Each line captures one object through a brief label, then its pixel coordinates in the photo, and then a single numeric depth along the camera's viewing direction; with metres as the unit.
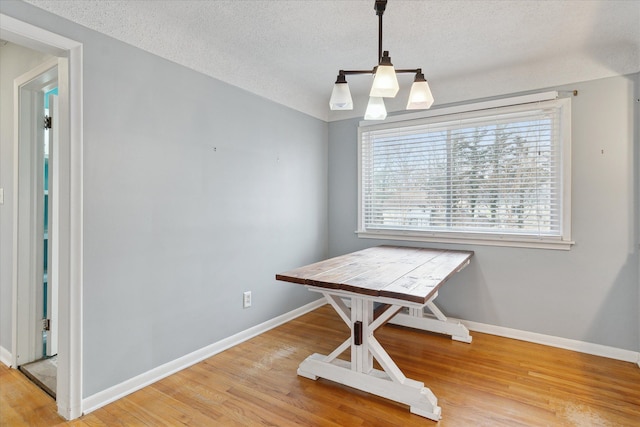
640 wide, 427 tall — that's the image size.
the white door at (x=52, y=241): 2.31
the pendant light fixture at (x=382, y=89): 1.66
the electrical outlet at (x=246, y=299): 2.76
